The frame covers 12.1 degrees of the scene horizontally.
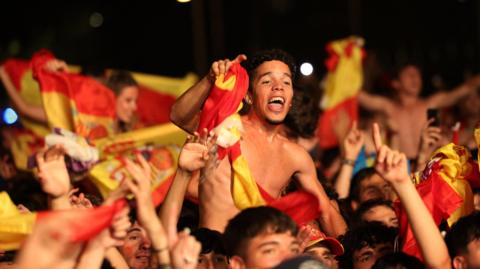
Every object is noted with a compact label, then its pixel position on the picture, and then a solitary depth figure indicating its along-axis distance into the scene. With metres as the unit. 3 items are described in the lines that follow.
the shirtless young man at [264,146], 10.37
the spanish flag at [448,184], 9.99
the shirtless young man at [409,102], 16.63
